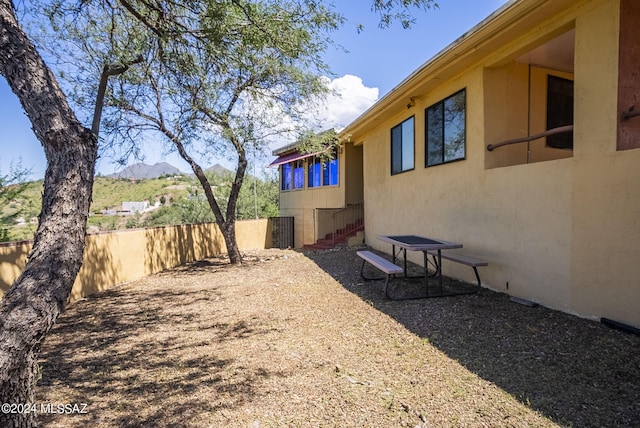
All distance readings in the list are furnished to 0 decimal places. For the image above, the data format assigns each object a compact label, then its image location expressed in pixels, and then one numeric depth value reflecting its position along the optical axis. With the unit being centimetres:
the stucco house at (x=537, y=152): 397
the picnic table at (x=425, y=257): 540
